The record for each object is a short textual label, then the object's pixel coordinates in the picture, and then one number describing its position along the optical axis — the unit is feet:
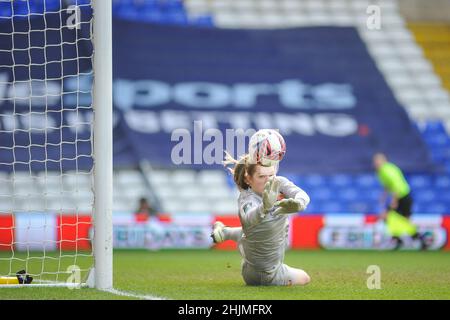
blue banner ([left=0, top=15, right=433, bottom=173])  49.52
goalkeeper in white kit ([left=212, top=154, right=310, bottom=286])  19.79
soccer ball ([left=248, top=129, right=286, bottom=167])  19.70
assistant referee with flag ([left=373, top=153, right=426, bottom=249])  44.09
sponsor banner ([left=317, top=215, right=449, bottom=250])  43.09
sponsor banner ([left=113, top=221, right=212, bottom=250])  41.57
